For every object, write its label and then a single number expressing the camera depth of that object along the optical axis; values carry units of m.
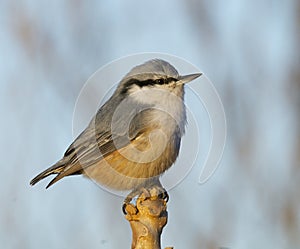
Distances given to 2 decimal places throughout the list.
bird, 4.44
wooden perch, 4.29
